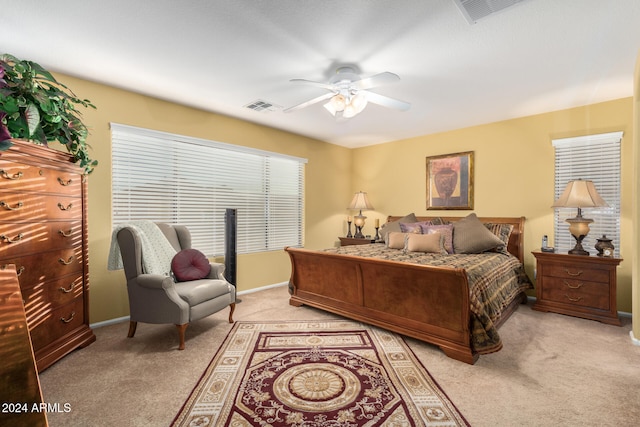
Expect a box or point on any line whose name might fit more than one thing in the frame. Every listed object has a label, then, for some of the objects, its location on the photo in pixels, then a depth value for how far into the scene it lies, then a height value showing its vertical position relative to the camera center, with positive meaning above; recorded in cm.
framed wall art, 463 +48
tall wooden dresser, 205 -24
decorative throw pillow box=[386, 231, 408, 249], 410 -40
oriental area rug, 177 -121
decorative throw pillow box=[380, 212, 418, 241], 467 -22
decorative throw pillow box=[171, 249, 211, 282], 307 -58
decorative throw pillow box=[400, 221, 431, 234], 425 -22
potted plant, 192 +71
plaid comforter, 238 -66
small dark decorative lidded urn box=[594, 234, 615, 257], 330 -38
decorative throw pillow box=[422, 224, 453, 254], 385 -26
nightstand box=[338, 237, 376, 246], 520 -53
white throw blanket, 288 -40
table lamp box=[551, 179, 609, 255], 331 +11
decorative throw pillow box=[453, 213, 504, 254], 370 -34
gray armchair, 262 -77
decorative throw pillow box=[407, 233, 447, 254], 373 -40
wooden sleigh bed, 242 -84
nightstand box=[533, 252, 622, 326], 321 -83
